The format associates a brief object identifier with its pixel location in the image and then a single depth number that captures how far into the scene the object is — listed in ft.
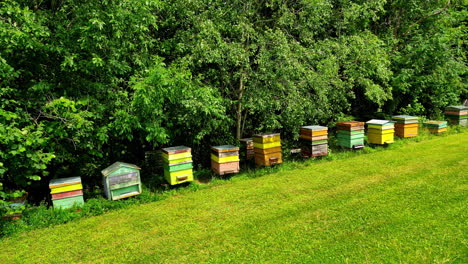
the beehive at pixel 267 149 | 22.53
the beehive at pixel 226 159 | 21.08
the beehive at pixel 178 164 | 19.39
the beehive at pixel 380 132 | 28.09
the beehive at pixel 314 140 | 24.54
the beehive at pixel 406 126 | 31.14
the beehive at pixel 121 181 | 17.64
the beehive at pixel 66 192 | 16.33
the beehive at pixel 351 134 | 26.83
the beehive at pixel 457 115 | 37.37
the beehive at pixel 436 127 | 33.94
